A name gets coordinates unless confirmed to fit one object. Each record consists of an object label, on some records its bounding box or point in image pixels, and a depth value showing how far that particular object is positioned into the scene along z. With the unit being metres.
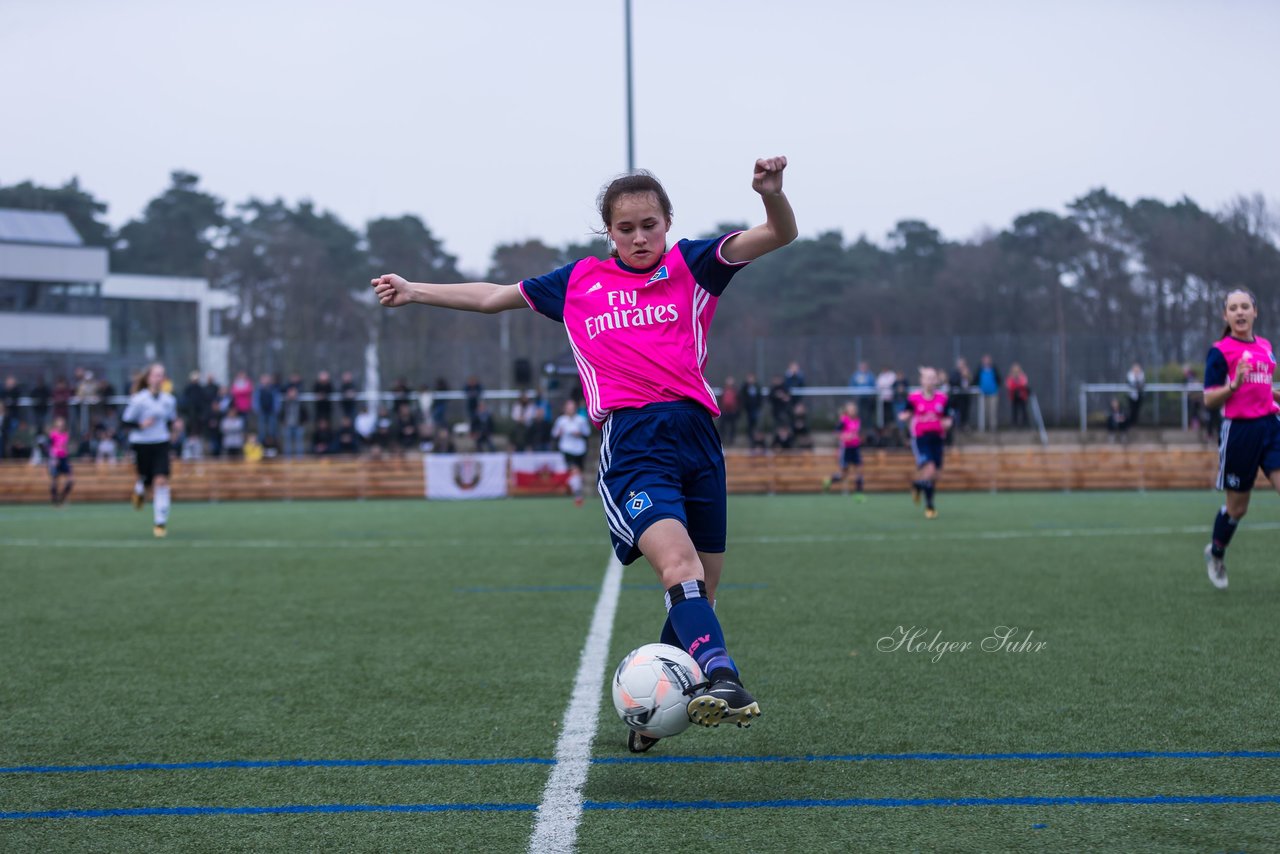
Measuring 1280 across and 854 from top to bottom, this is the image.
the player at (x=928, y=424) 18.36
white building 50.91
